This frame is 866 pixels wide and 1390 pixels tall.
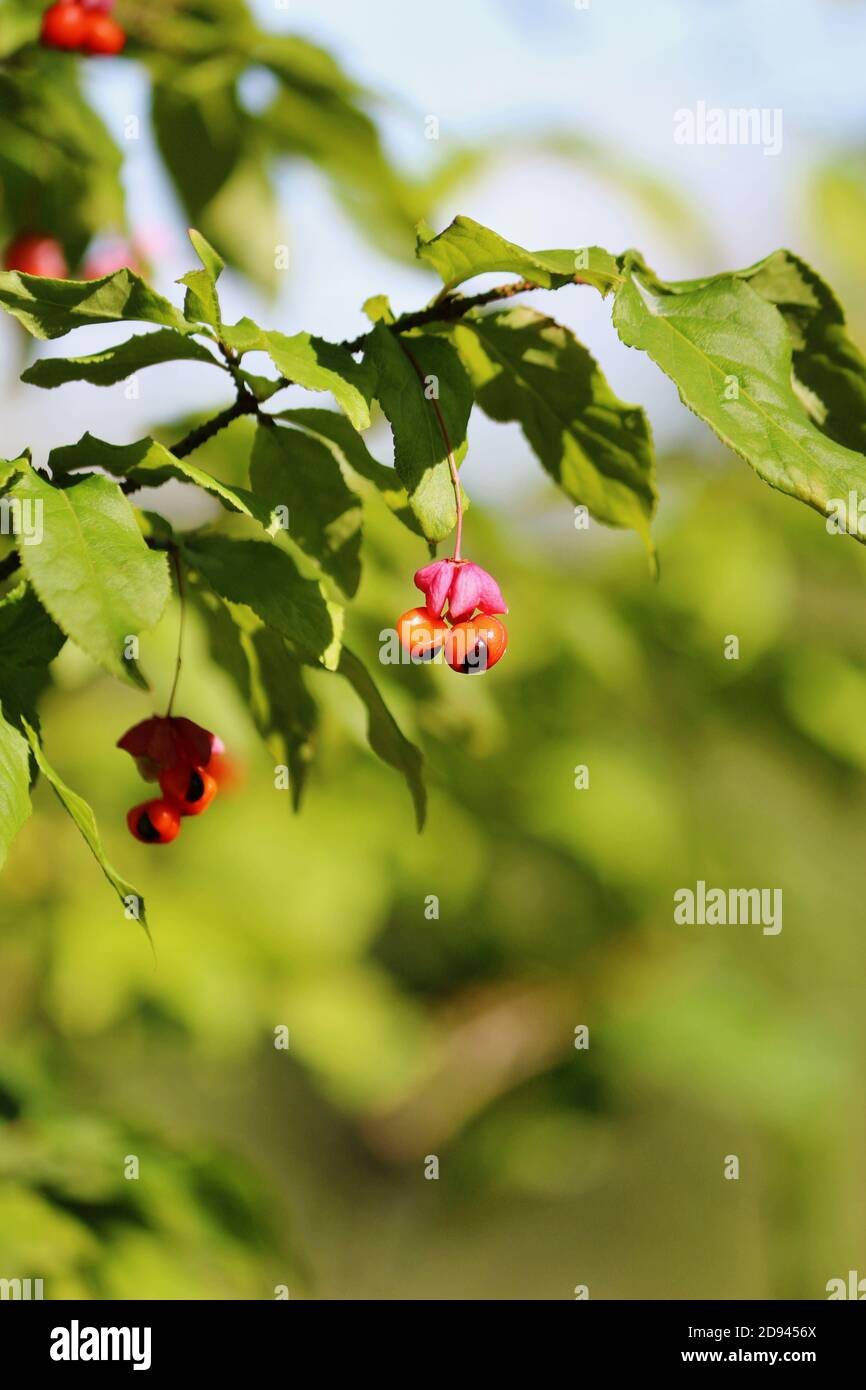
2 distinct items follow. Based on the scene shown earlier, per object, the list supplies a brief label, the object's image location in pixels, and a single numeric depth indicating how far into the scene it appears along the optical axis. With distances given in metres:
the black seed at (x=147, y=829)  0.48
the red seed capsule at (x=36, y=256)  0.55
